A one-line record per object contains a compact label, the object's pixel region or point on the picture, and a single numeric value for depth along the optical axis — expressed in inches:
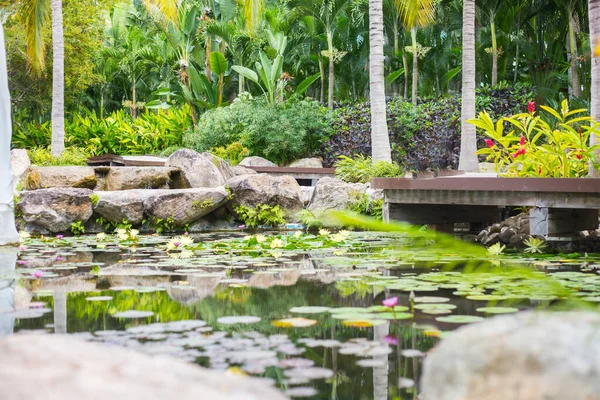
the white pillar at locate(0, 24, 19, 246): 213.2
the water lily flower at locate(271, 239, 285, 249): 223.9
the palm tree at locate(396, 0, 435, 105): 491.5
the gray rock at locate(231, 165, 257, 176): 482.3
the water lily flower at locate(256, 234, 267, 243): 236.1
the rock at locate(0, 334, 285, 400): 44.9
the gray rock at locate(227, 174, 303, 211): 373.4
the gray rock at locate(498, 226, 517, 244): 258.1
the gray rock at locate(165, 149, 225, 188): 412.2
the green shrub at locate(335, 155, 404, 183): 425.4
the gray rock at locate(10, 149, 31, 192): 423.8
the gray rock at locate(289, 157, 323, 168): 635.5
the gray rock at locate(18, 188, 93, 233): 327.3
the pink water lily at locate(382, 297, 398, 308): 98.5
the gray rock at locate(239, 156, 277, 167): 597.1
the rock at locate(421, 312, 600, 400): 50.7
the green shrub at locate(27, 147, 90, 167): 525.3
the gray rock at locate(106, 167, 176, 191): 407.2
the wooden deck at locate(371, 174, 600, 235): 203.2
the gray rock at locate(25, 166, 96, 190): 383.9
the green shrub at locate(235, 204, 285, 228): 370.3
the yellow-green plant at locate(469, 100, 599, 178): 227.3
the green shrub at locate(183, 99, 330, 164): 640.4
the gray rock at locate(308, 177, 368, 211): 381.7
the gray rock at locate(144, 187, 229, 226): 340.5
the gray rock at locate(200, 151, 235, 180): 437.4
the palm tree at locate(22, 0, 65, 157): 531.5
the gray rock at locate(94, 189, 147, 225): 338.3
